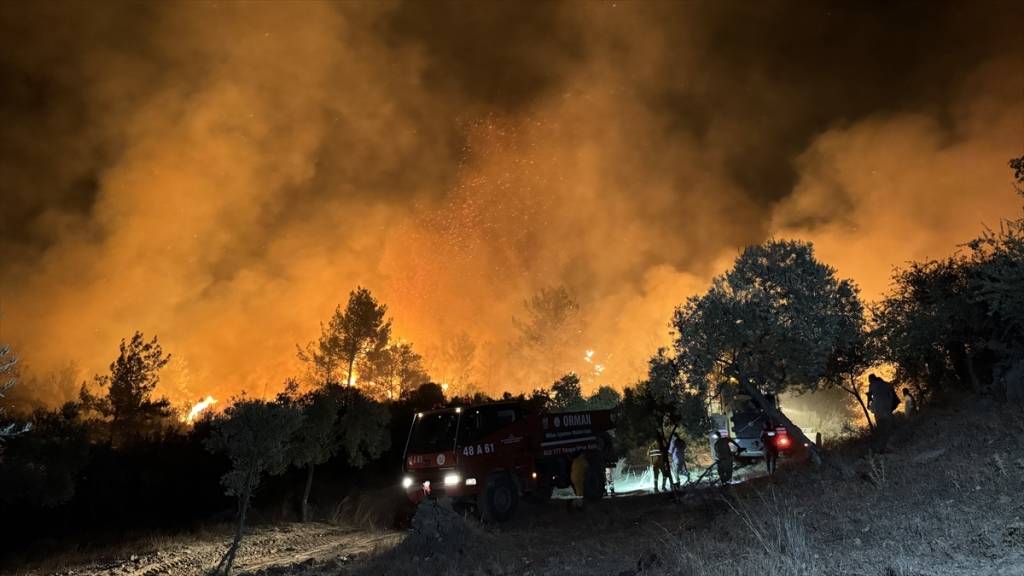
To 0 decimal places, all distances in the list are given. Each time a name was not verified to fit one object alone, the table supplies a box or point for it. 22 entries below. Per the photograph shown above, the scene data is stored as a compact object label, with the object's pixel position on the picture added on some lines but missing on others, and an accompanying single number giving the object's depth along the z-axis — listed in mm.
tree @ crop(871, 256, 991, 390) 19406
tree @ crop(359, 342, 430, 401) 60156
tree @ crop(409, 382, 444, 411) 42094
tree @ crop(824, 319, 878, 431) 22038
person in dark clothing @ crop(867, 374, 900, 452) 18641
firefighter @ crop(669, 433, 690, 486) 22262
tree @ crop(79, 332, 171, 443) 38812
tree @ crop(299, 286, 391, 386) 55969
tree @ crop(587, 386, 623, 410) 44500
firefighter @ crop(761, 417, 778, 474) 20016
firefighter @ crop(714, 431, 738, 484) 17278
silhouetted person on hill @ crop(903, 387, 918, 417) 22261
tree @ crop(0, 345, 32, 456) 9193
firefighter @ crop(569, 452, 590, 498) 19547
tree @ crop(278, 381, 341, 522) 19625
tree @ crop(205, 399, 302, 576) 12938
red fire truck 16562
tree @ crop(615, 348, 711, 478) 15641
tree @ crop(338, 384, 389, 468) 22703
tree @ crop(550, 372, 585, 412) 45006
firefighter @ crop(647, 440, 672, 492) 20891
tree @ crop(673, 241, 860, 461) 15070
